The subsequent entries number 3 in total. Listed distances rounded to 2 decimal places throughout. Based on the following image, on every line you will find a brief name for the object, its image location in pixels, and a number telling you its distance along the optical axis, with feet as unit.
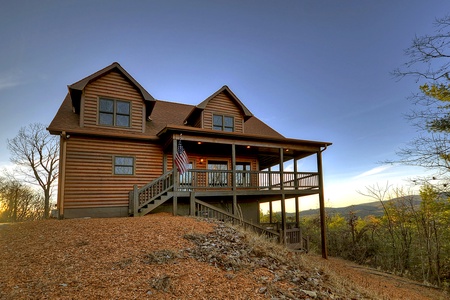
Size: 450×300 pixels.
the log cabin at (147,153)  38.63
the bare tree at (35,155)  73.05
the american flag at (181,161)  36.37
